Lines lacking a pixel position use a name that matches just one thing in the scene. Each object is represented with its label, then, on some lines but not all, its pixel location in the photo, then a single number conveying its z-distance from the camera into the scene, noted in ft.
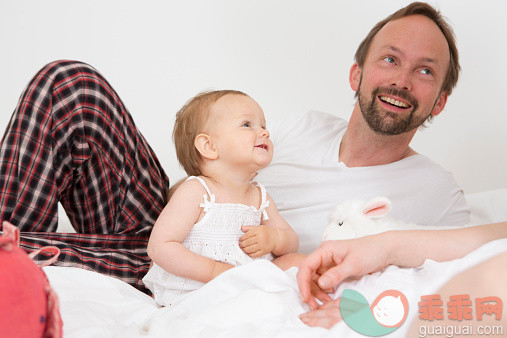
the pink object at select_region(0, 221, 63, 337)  2.16
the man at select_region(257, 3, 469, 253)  5.90
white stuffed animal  4.23
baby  4.35
